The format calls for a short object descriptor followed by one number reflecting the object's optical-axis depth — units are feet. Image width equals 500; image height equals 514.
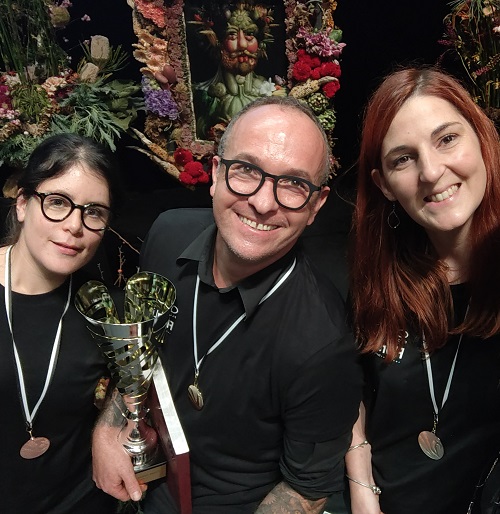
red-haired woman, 4.38
